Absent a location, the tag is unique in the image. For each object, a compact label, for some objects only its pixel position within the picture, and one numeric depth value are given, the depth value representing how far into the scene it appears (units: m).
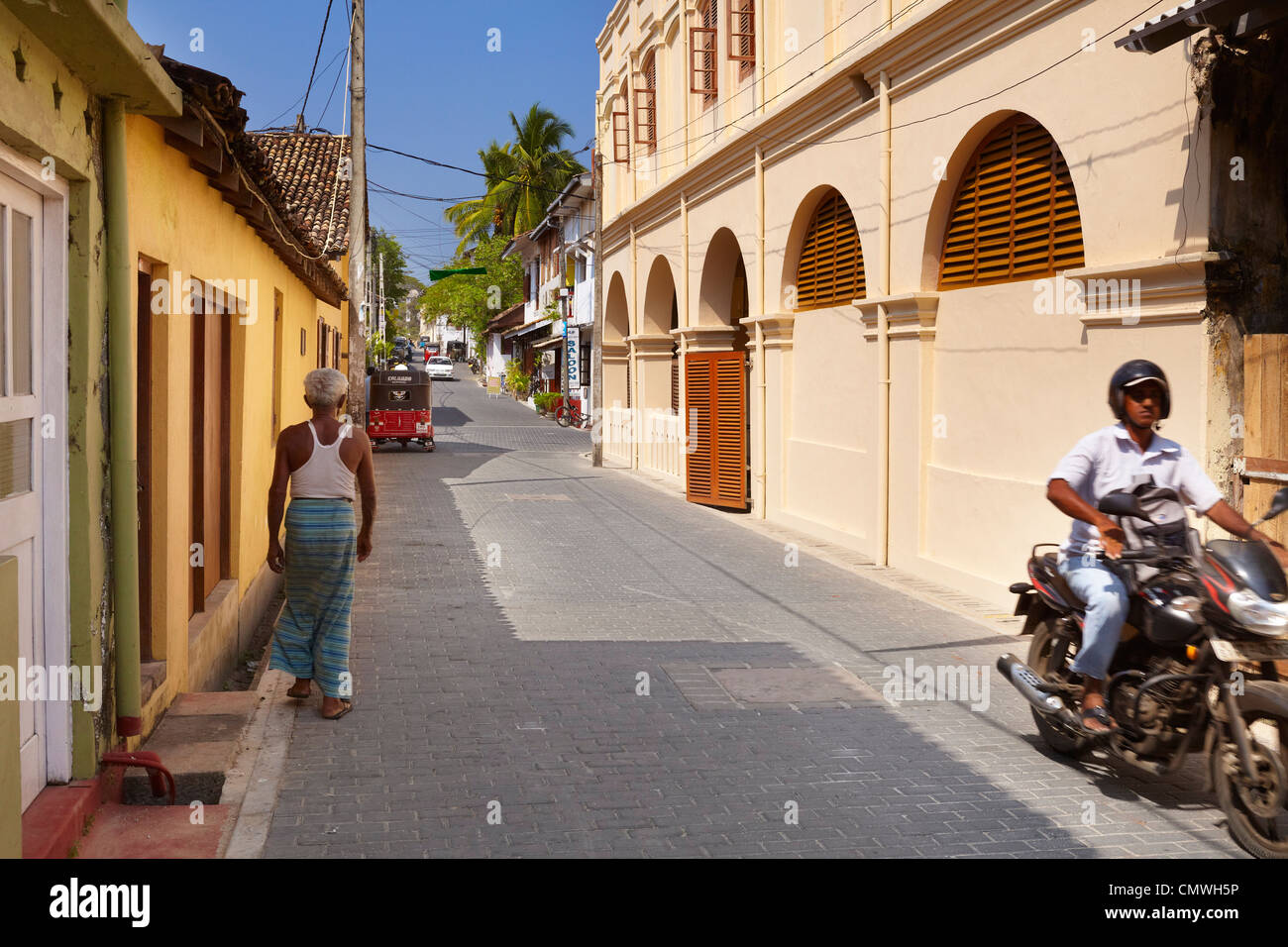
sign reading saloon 43.53
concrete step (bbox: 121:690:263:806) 5.24
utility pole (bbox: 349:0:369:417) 19.44
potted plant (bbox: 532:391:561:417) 44.59
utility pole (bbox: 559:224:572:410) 44.48
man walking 6.46
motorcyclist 5.27
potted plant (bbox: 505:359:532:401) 56.12
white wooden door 4.27
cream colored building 8.23
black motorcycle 4.58
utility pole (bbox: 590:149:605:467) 25.23
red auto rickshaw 28.30
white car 73.62
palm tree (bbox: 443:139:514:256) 59.88
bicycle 39.25
